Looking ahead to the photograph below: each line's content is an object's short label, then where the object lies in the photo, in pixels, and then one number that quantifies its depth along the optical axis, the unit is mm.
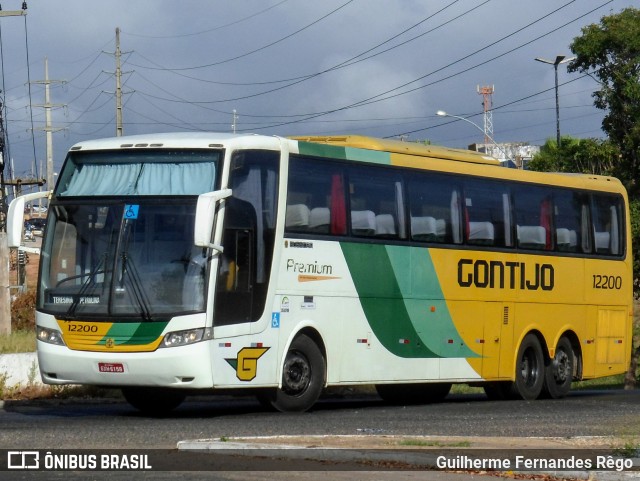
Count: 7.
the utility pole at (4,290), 27703
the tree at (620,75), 39281
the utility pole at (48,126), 88150
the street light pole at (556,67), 48062
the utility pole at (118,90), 63594
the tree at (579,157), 40938
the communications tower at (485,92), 115062
